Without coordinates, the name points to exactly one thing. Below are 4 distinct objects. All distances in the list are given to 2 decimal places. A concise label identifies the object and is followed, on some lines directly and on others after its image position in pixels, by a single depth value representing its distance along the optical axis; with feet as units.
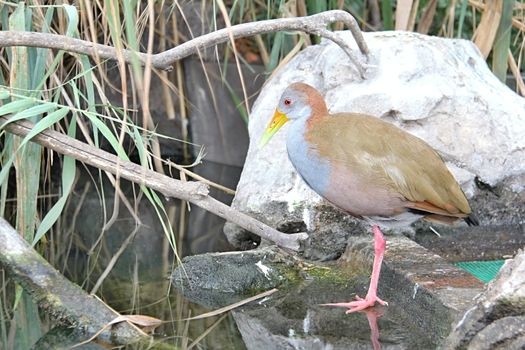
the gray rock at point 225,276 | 28.17
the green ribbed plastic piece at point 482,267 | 30.78
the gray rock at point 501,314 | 19.33
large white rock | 32.91
